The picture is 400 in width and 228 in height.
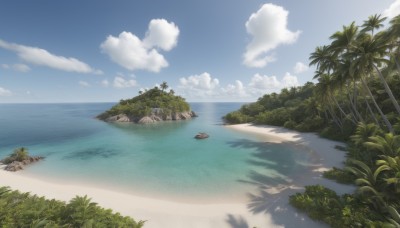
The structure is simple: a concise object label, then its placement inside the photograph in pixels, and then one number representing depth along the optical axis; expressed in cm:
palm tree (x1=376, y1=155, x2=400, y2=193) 946
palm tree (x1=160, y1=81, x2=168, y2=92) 9579
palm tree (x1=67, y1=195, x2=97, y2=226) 873
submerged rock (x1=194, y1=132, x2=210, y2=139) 3897
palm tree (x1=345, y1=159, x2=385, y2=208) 962
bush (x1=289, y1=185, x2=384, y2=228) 879
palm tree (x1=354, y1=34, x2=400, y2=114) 1853
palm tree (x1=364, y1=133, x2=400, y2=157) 1307
